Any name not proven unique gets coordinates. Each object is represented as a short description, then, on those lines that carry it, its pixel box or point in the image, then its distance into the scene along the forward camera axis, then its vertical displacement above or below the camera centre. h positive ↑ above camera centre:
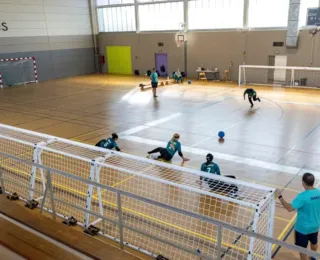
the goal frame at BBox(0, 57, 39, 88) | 32.28 -2.33
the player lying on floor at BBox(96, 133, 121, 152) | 10.99 -3.33
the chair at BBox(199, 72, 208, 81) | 30.45 -3.66
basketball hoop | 30.95 -0.10
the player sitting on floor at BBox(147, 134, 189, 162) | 11.16 -3.63
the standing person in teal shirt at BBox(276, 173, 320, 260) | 5.29 -2.73
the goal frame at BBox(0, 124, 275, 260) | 4.76 -2.44
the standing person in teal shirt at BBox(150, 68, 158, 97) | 22.61 -2.80
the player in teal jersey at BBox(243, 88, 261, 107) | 18.66 -3.28
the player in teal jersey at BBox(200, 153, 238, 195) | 7.63 -3.36
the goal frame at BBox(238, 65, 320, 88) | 23.55 -2.70
